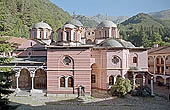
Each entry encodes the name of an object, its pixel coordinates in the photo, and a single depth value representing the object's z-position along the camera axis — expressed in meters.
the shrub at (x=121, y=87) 17.31
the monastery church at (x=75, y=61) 18.17
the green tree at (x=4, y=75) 9.46
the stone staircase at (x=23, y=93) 18.12
